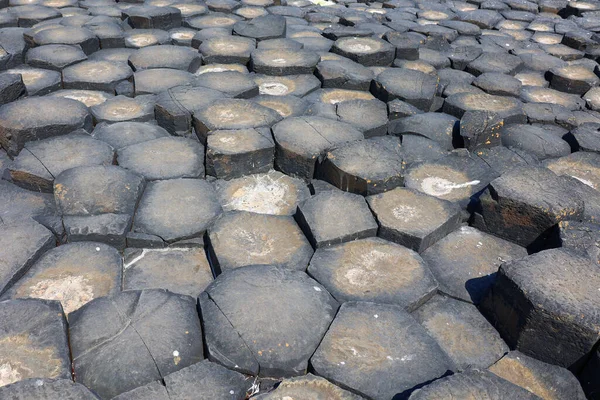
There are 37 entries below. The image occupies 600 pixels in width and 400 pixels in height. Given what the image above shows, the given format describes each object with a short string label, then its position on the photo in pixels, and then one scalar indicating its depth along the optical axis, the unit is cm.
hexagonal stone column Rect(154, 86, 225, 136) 318
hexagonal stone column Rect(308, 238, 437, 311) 205
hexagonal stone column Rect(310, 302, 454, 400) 167
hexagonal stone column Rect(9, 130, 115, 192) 261
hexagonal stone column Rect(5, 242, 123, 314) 200
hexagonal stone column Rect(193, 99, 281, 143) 309
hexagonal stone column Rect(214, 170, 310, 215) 265
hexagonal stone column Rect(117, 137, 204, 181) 275
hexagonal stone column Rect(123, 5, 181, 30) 492
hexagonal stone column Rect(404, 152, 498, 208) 274
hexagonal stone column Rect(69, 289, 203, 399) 165
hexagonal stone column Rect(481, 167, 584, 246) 231
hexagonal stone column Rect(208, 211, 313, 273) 221
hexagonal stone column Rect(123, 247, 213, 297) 214
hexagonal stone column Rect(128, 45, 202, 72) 403
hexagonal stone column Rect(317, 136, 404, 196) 258
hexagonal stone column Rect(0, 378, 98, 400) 147
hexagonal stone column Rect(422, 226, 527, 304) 216
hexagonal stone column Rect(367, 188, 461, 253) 231
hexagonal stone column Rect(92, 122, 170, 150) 302
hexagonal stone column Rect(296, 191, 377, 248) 229
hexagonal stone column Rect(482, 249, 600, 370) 175
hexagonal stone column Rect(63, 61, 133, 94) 371
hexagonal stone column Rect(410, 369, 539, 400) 148
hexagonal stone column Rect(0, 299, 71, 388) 161
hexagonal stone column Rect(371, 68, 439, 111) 368
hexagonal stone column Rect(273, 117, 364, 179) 285
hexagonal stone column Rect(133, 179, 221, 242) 237
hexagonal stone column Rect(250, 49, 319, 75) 404
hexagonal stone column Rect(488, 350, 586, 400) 177
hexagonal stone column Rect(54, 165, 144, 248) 228
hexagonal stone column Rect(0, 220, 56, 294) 204
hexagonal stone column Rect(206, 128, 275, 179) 279
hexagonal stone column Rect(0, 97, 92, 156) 290
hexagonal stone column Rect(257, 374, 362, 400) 164
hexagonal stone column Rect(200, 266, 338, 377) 173
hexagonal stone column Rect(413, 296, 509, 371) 190
